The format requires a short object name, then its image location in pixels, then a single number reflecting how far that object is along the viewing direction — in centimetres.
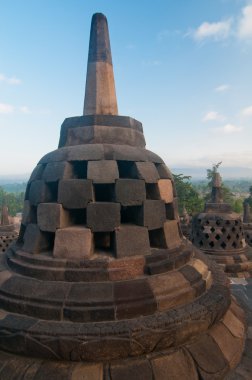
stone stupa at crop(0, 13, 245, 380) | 264
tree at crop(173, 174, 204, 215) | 3112
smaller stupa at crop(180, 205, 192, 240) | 1251
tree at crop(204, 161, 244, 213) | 3822
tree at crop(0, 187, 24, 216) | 5731
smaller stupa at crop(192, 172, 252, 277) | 799
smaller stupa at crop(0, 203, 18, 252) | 1040
